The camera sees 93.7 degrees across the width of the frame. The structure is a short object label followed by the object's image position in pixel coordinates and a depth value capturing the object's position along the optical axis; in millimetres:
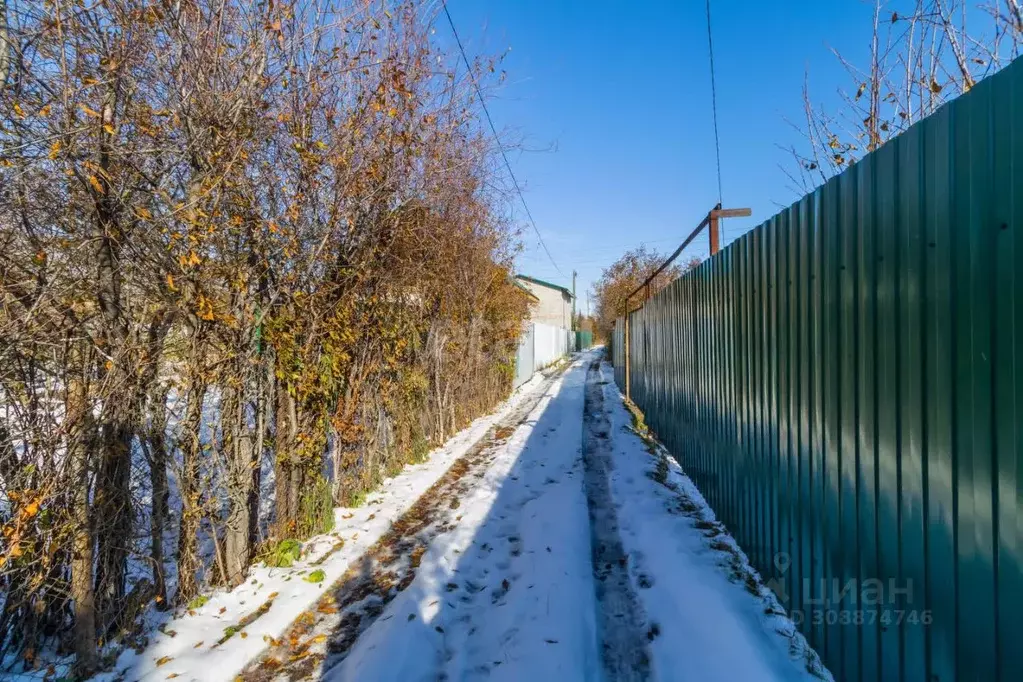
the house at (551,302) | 41291
